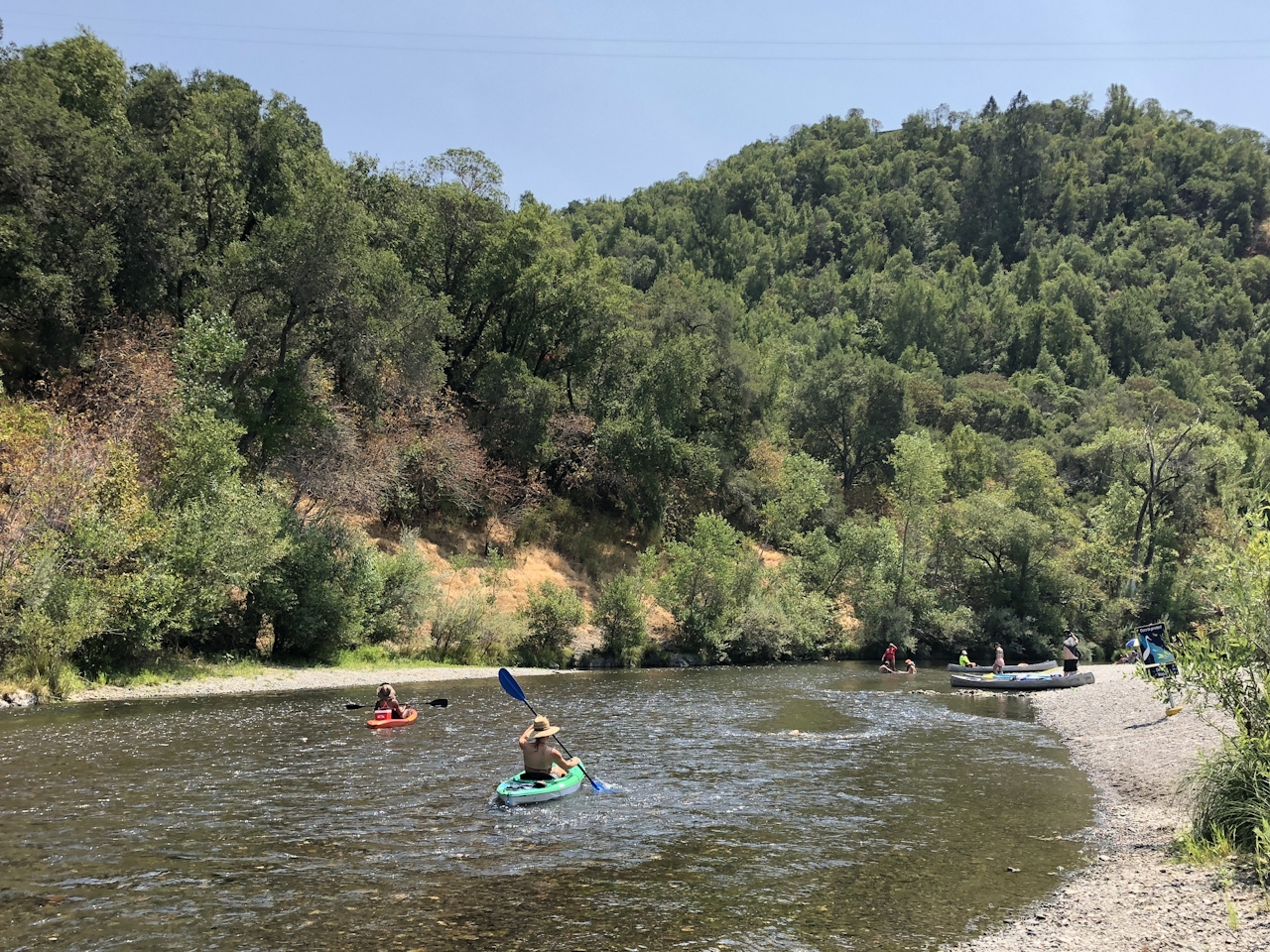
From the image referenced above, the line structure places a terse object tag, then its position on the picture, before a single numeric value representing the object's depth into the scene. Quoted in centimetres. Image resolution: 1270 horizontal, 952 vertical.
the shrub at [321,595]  3309
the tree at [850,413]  8175
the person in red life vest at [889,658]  4400
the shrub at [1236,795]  1134
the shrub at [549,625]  4116
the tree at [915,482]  5609
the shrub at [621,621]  4231
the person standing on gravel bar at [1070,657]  3676
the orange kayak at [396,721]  2269
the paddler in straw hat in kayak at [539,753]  1589
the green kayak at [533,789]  1542
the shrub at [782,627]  4700
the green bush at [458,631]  3894
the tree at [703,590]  4584
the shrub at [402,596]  3747
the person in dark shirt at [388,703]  2320
